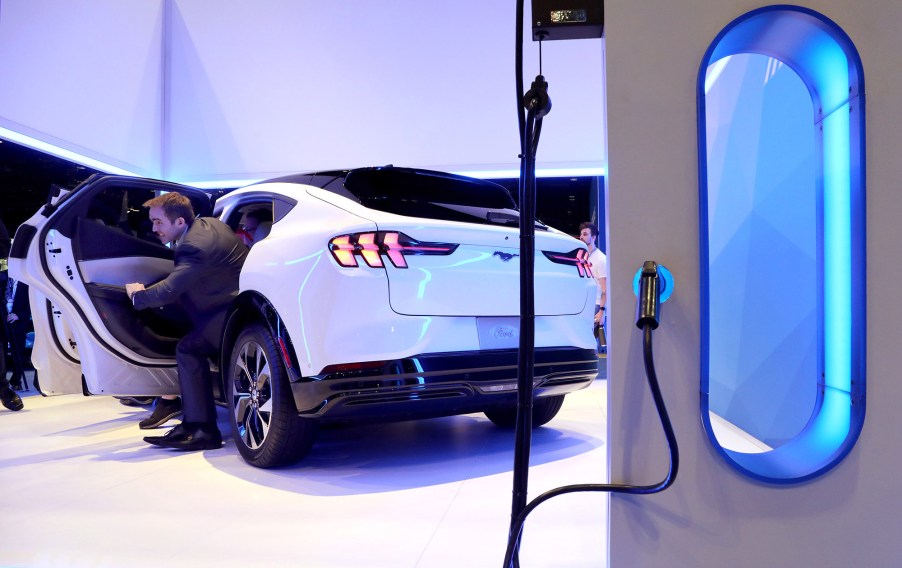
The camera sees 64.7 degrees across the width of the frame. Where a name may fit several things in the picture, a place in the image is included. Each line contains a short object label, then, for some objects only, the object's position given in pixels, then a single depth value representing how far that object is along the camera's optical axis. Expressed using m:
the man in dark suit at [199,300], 3.80
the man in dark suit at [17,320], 6.72
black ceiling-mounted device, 1.56
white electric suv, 2.91
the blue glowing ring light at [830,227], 1.49
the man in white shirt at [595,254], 7.61
